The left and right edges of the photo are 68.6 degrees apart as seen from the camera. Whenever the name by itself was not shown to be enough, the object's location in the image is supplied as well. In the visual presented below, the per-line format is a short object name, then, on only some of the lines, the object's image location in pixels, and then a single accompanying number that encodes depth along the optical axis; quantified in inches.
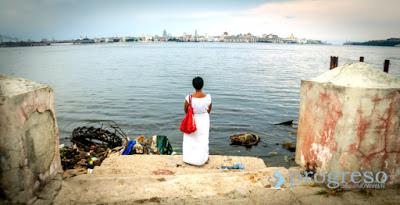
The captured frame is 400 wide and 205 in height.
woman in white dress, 198.4
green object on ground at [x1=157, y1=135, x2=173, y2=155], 301.6
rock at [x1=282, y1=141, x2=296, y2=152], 433.7
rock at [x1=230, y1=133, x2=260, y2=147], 453.7
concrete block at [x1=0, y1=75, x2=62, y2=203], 112.3
